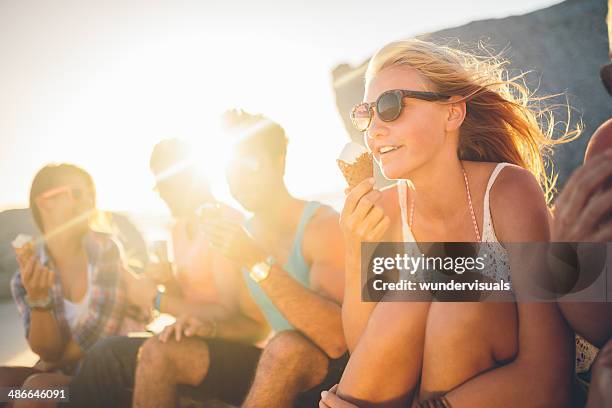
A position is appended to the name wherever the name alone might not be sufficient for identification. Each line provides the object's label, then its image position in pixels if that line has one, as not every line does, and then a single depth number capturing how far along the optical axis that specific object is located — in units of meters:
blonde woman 1.65
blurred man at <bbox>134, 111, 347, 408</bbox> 2.27
